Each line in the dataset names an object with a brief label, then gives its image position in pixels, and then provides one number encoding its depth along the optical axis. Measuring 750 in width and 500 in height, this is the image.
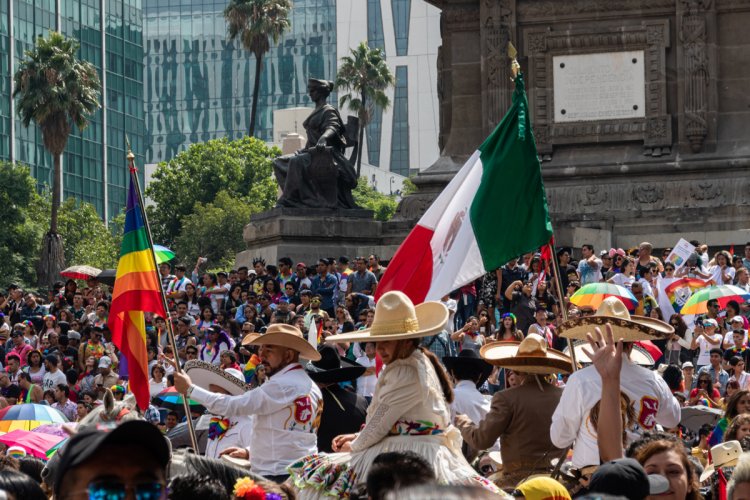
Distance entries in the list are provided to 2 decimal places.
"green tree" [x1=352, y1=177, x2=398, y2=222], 96.50
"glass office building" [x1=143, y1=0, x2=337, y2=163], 137.00
